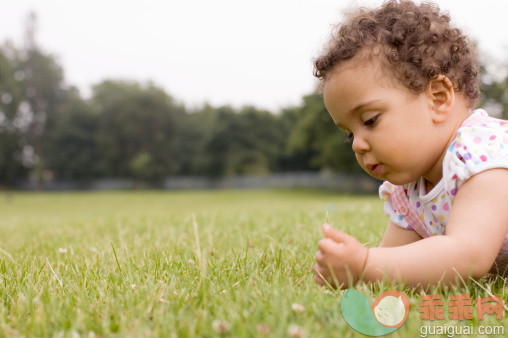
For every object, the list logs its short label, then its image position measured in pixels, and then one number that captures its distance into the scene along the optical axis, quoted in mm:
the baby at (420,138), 1602
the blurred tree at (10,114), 52719
